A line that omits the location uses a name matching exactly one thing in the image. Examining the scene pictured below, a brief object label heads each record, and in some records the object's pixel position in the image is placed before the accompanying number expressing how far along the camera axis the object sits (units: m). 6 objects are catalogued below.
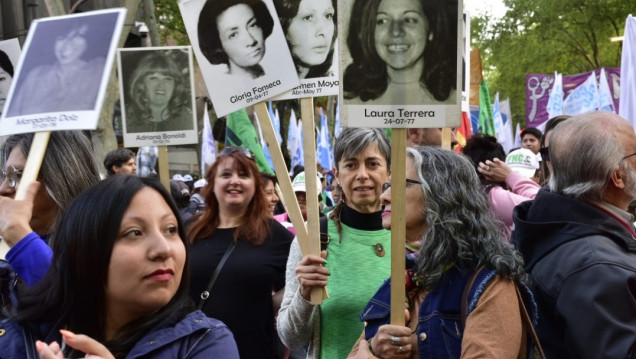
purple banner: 17.83
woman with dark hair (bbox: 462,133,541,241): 4.99
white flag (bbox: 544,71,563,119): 14.79
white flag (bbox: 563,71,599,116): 13.59
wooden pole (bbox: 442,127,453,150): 4.64
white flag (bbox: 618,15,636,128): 6.39
